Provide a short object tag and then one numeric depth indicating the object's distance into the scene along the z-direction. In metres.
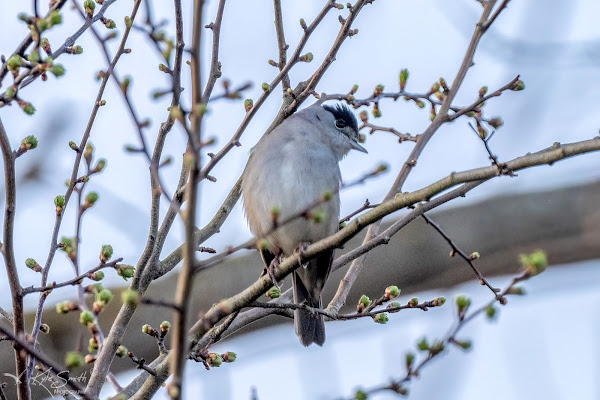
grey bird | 8.52
